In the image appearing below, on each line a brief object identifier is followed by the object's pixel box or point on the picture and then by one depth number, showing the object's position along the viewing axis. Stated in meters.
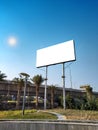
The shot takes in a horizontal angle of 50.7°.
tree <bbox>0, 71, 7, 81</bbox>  28.05
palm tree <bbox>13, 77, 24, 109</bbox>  23.94
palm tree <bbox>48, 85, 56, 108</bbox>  27.59
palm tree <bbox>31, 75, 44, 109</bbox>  25.07
